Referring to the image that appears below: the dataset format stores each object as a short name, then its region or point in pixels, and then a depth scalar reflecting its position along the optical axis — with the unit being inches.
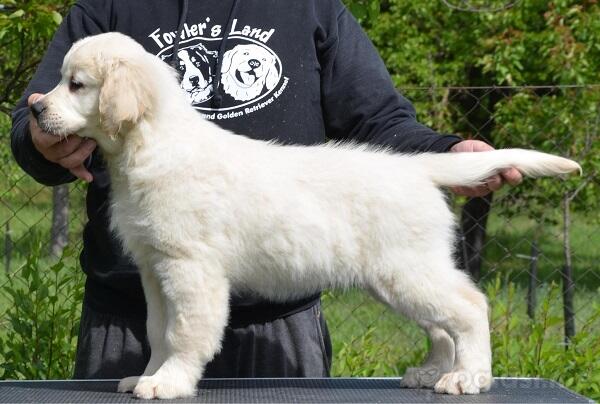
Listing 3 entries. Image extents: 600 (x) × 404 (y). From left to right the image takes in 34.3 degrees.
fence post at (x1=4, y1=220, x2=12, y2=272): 285.6
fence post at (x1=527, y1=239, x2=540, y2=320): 289.6
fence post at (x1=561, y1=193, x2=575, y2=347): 288.9
